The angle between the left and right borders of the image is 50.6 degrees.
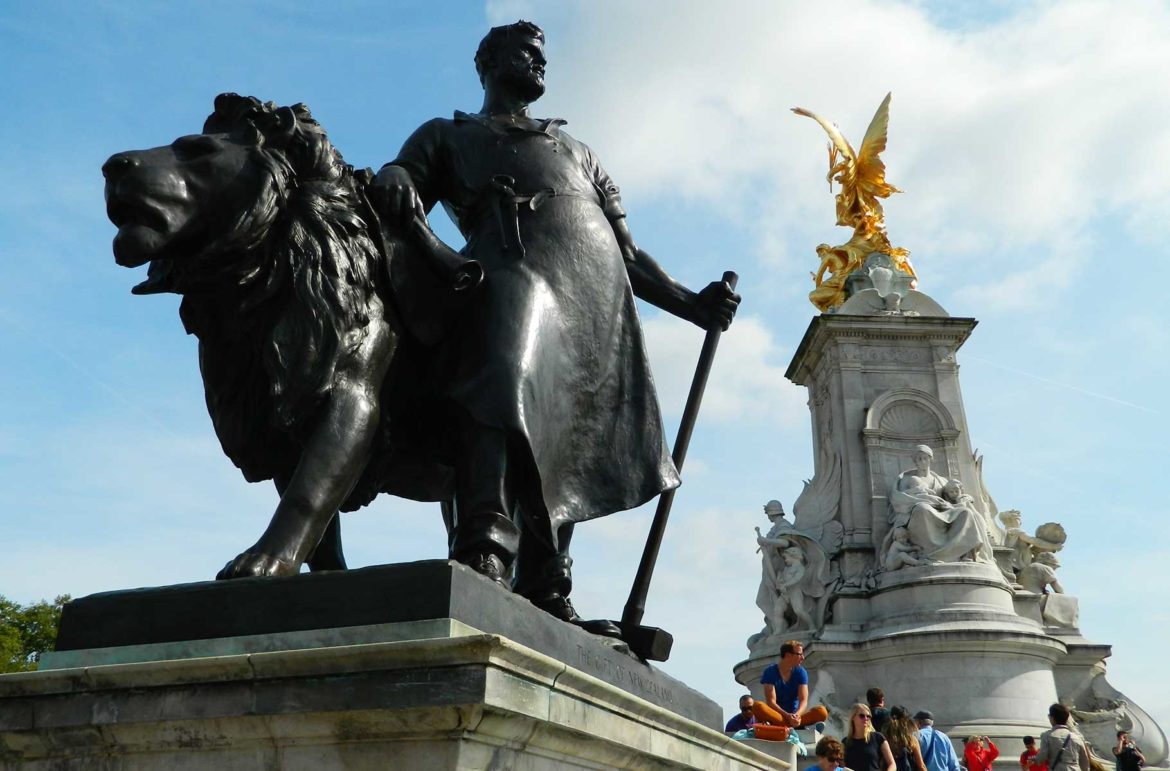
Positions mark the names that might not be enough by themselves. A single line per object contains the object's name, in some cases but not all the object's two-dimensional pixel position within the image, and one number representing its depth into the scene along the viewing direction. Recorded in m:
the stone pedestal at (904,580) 18.78
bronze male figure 3.70
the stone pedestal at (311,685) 2.59
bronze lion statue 3.40
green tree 30.48
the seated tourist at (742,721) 9.73
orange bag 8.70
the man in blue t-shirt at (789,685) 9.22
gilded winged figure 25.80
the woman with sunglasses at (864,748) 8.43
